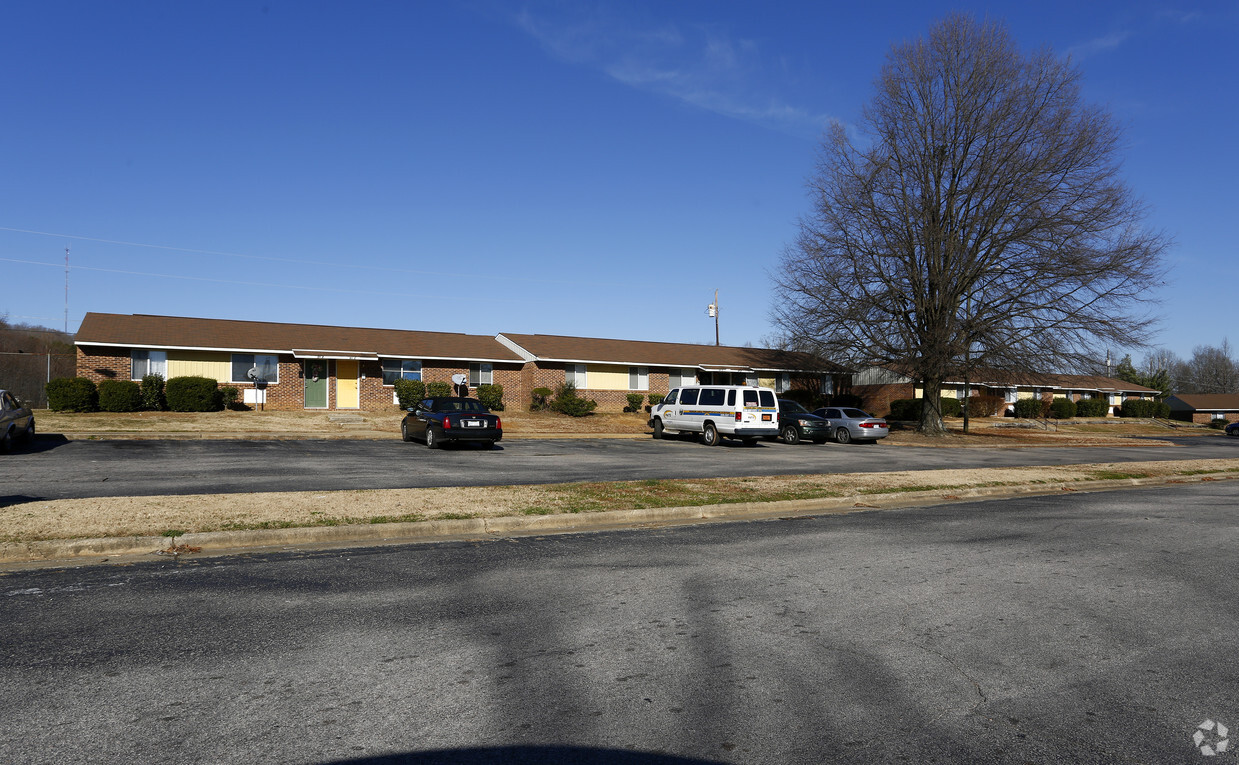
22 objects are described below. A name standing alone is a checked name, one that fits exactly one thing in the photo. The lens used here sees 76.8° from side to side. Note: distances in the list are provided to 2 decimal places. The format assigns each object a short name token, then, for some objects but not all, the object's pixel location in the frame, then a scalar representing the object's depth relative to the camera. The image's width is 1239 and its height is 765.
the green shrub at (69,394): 27.89
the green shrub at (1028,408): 55.19
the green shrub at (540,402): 38.25
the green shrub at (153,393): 29.53
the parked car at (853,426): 31.25
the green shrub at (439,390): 34.78
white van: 25.78
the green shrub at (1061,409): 56.91
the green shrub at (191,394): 29.70
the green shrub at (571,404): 37.28
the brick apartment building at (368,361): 31.75
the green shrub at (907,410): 48.75
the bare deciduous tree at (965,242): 30.94
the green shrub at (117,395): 28.28
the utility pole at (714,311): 56.22
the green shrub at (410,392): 34.72
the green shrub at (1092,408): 59.82
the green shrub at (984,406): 54.41
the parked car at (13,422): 17.64
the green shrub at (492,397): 36.06
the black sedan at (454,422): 21.45
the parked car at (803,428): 30.16
